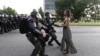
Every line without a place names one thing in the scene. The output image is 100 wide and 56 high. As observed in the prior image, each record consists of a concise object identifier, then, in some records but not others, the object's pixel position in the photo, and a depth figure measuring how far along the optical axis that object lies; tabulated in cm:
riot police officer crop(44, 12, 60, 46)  444
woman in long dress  370
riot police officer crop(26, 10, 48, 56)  293
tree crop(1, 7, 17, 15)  3763
